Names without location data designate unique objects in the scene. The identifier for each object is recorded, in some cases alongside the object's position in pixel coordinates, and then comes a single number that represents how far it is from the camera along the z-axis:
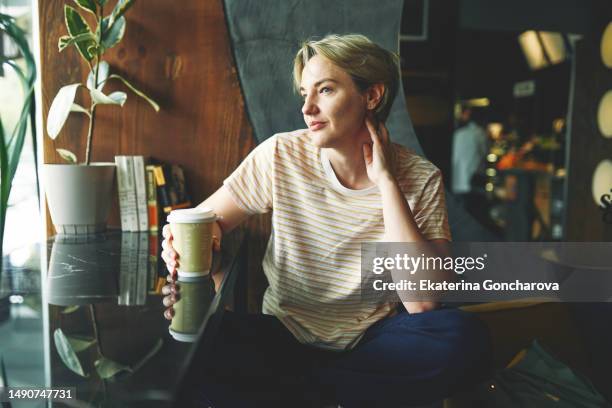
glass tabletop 0.68
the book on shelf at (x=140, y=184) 1.72
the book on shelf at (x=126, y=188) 1.71
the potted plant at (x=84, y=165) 1.61
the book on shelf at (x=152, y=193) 1.72
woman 1.31
